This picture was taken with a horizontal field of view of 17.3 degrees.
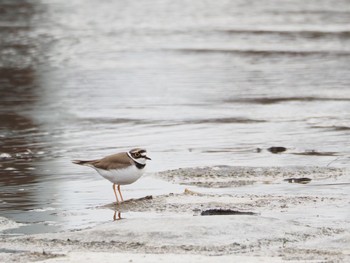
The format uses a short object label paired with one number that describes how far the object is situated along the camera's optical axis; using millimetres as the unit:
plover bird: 12773
